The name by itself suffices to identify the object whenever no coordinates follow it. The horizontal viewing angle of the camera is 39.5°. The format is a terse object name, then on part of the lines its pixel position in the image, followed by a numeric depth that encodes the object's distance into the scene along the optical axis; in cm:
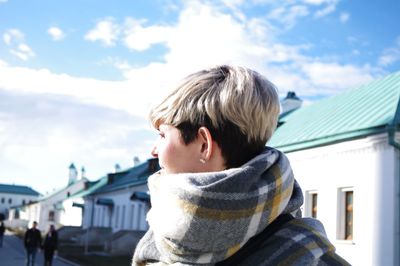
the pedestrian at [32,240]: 1867
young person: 124
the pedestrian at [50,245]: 1794
